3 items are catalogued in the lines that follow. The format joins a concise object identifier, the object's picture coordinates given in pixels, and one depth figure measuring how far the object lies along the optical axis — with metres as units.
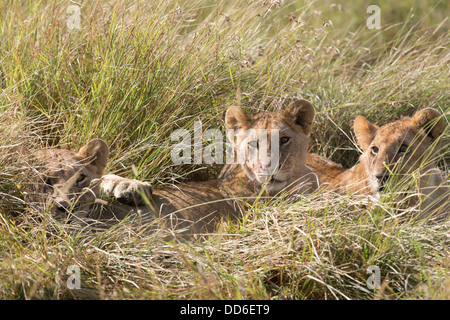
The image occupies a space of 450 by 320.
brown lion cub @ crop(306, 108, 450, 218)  8.70
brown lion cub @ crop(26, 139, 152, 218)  8.21
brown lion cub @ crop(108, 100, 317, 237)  9.17
